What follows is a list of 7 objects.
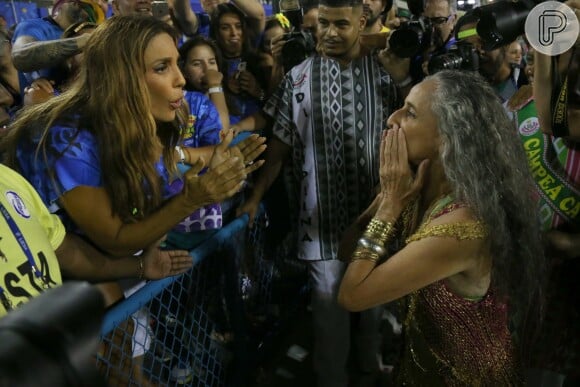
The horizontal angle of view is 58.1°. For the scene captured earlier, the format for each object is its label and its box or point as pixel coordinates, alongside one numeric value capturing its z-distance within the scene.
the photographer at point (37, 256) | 1.05
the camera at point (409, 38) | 2.24
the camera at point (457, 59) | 2.21
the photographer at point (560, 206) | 1.67
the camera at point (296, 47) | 2.59
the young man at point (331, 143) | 2.25
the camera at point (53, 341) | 0.37
